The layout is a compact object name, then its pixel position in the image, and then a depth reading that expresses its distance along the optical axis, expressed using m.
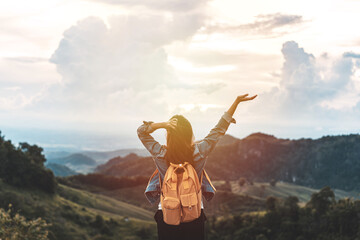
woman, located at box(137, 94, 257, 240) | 5.09
